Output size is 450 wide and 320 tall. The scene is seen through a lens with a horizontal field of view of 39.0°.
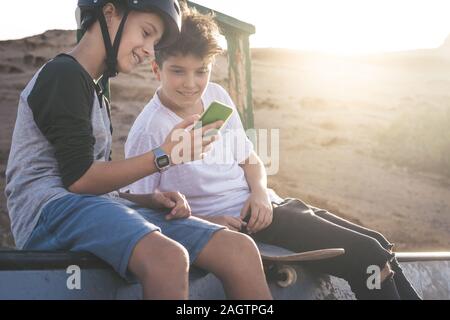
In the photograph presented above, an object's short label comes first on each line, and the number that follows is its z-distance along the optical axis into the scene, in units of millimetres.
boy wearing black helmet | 1887
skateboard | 2350
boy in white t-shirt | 2471
